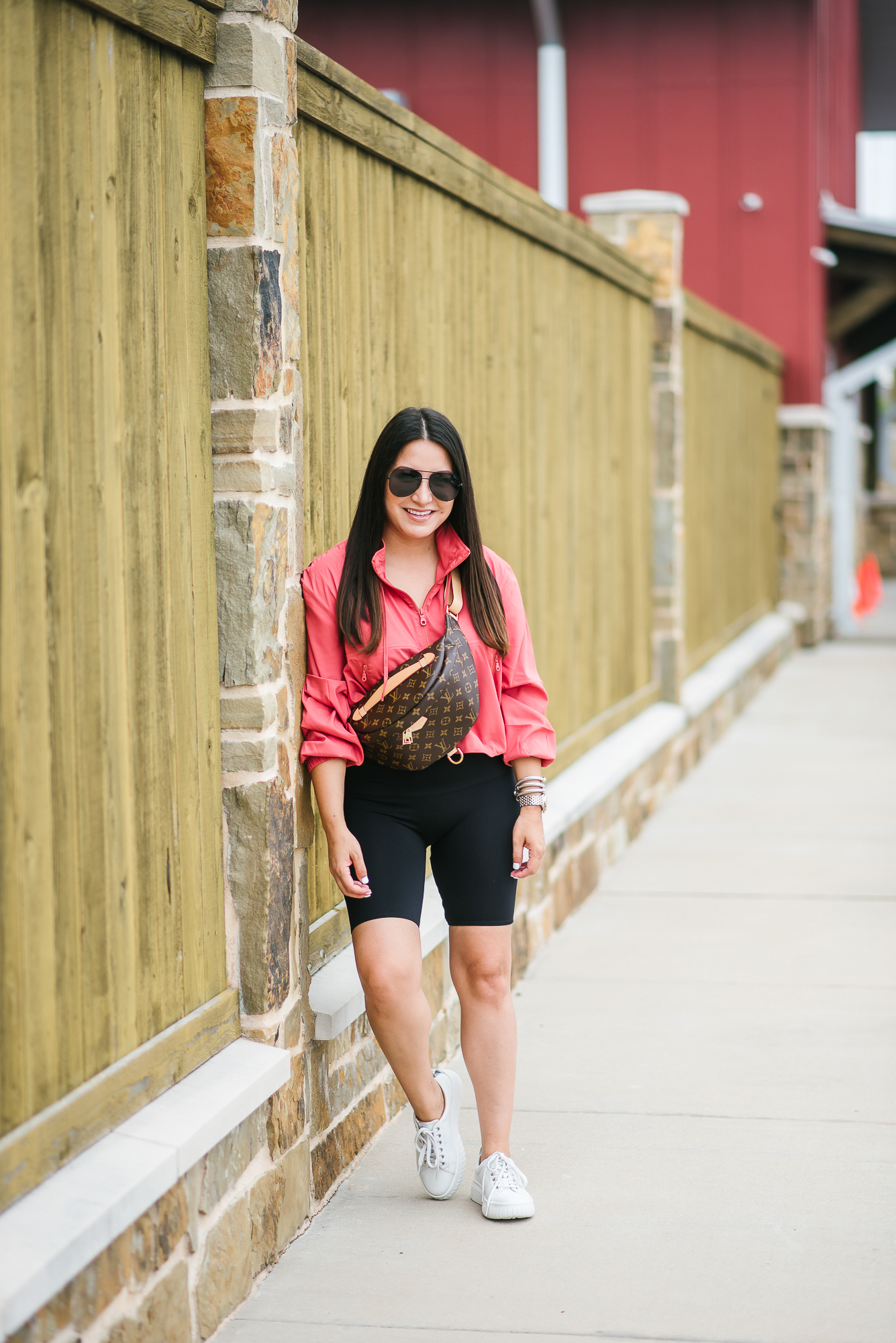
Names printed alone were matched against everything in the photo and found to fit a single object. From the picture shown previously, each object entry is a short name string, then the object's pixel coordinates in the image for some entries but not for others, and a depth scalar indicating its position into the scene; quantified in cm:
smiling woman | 620
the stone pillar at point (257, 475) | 586
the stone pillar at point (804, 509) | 2881
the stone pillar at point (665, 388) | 1568
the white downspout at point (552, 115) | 2870
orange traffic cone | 3421
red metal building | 2855
